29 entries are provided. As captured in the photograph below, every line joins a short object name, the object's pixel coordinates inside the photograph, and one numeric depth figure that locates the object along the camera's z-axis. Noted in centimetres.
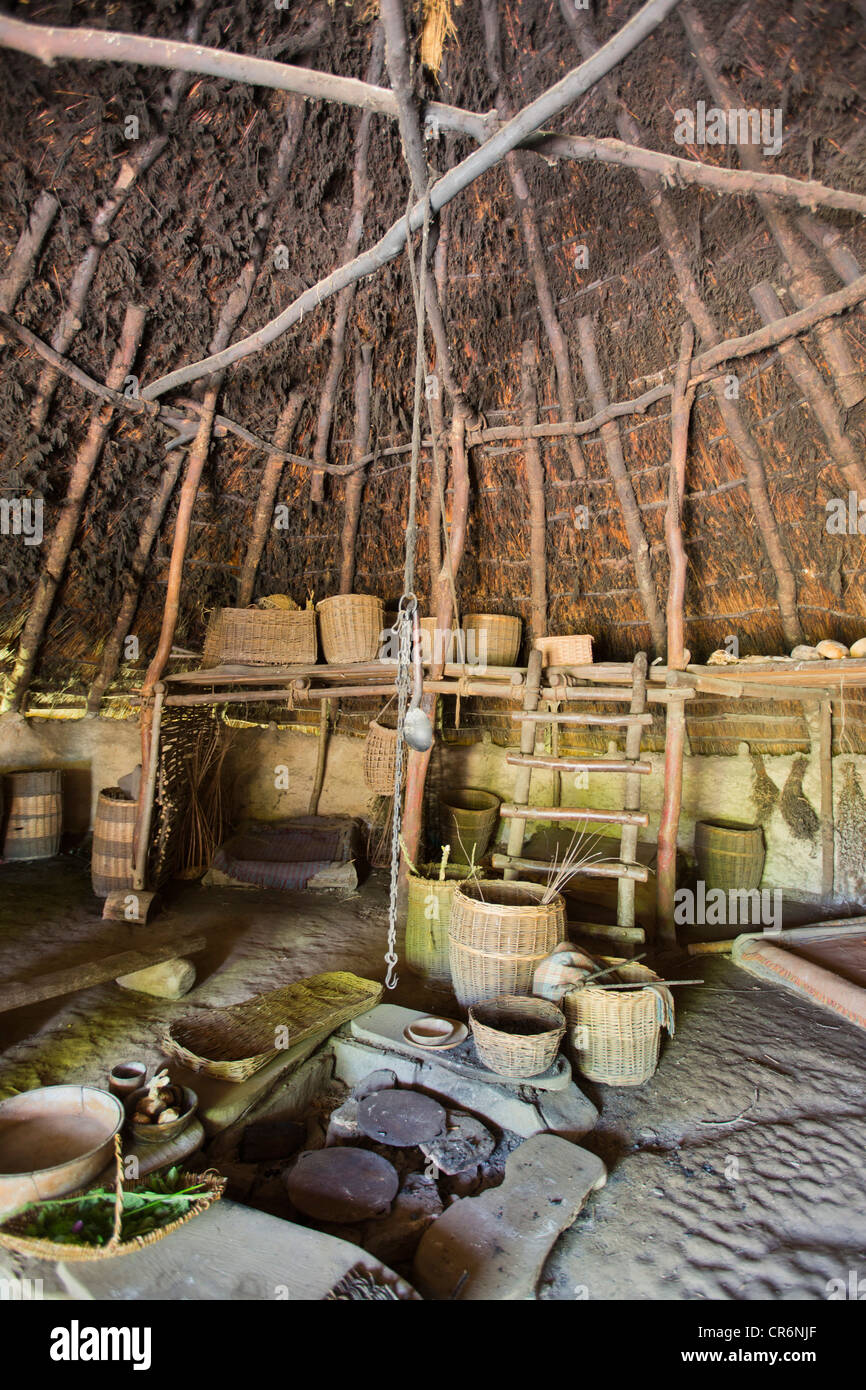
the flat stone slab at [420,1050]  292
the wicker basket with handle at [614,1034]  298
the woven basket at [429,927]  409
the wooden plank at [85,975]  333
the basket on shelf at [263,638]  522
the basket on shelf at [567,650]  456
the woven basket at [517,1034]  282
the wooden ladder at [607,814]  417
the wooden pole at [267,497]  529
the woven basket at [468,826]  626
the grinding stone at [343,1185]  244
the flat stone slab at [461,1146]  267
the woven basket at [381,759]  526
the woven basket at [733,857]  541
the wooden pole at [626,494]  460
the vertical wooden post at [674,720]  435
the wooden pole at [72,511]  436
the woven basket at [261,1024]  304
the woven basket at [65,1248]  192
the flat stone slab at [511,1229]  206
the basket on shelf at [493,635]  500
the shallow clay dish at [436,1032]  313
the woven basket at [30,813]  643
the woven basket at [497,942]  328
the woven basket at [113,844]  540
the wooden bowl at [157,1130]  246
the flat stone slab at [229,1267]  190
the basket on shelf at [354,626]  512
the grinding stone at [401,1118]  275
